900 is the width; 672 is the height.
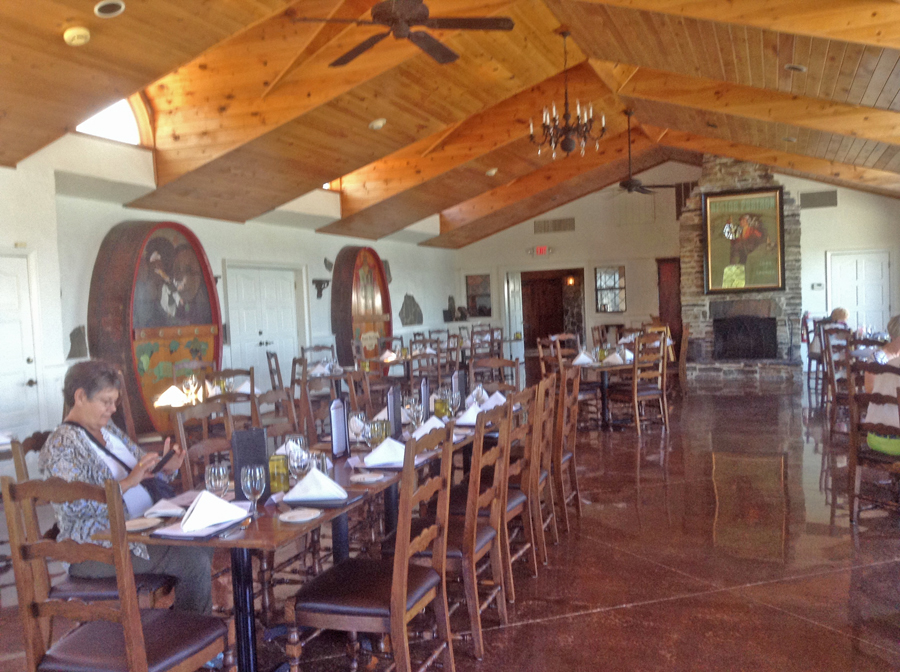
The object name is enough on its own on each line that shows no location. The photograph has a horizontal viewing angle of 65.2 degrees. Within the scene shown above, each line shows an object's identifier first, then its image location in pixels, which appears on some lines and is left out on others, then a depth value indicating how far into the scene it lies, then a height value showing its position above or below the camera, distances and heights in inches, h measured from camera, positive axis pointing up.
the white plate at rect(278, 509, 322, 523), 92.4 -26.8
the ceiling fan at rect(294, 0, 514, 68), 150.7 +64.9
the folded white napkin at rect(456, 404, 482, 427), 158.1 -25.1
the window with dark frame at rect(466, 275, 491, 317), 622.5 +9.7
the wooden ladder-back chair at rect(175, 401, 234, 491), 122.7 -21.9
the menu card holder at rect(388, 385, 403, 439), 146.3 -21.6
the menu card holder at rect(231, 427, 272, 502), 102.5 -19.9
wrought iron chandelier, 282.0 +69.7
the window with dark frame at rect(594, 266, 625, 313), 578.2 +9.7
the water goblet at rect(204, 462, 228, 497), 99.5 -22.8
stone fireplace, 477.1 -15.8
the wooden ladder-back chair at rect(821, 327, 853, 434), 233.7 -28.7
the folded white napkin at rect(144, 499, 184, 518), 96.9 -26.5
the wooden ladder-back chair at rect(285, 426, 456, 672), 92.1 -38.4
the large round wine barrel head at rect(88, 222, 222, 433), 261.0 +4.2
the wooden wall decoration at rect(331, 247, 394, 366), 414.9 +5.8
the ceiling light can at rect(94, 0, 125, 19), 165.9 +74.9
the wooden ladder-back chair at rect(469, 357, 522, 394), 194.2 -20.8
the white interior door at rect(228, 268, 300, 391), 360.8 -0.9
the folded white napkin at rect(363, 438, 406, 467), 121.6 -25.2
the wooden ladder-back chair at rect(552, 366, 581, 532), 172.1 -35.7
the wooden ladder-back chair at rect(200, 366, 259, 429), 228.7 -23.4
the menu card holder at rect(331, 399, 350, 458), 134.1 -22.7
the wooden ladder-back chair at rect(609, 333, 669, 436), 285.1 -37.4
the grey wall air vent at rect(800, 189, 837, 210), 494.0 +64.7
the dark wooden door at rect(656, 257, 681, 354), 569.6 +3.6
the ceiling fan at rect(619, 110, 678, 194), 431.6 +70.4
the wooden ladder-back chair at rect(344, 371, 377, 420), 183.8 -21.7
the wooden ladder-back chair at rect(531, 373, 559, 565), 145.6 -32.8
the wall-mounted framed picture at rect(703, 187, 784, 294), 482.3 +37.4
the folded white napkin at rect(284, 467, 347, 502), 100.6 -25.3
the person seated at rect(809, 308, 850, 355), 349.7 -14.0
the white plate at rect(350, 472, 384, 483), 111.6 -26.8
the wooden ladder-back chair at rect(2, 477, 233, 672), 78.0 -33.6
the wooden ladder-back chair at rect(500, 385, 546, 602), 134.6 -39.2
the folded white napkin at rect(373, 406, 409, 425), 160.1 -24.2
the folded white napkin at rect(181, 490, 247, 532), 89.3 -25.3
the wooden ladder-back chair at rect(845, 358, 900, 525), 158.1 -32.5
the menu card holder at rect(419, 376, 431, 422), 162.6 -20.4
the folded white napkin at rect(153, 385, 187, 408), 235.2 -26.1
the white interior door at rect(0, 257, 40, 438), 225.6 -9.3
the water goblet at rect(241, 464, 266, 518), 97.0 -22.9
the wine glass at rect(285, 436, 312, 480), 111.0 -23.3
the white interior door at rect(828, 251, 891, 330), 489.4 +2.2
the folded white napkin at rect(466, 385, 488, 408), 175.9 -22.8
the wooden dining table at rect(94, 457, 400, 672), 86.1 -27.5
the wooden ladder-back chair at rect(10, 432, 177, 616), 100.3 -38.3
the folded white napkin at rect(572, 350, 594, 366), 304.3 -25.3
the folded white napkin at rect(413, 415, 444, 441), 141.6 -24.5
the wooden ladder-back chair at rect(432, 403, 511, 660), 114.1 -39.3
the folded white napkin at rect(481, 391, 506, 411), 172.2 -23.8
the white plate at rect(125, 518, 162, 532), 92.2 -26.9
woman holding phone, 103.3 -22.7
